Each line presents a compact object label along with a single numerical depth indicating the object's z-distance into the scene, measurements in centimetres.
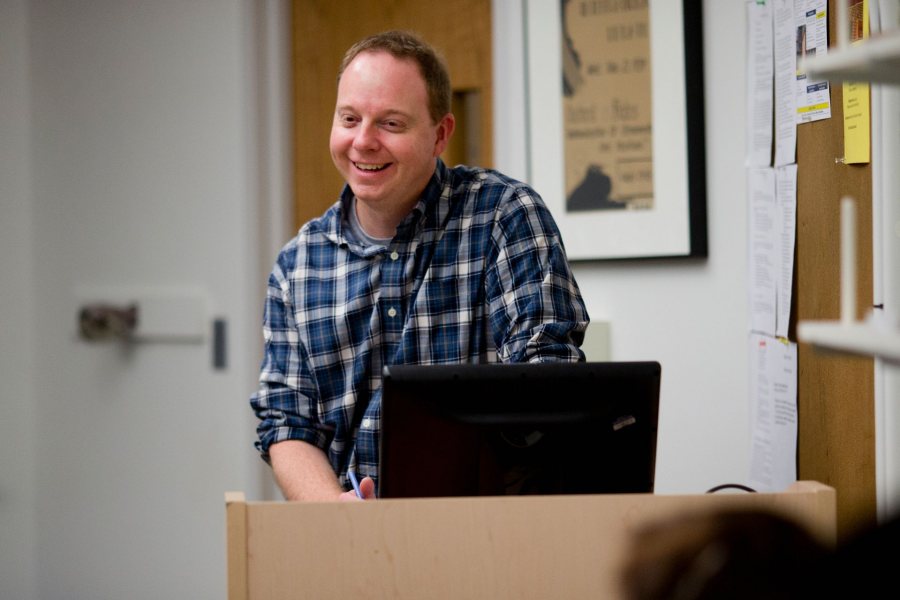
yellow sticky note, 453
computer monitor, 419
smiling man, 467
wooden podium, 409
